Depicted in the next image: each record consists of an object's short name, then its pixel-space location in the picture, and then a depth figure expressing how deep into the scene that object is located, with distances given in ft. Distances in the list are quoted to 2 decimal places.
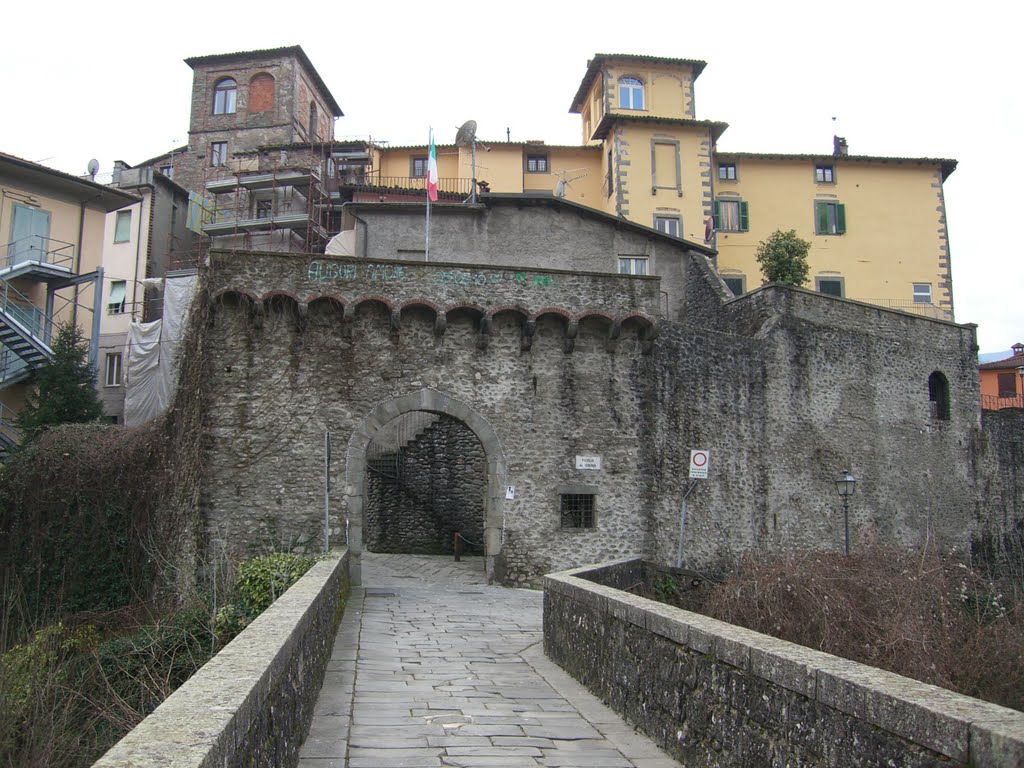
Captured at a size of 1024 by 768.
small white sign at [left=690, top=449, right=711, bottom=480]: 52.19
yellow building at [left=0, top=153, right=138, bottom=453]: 81.20
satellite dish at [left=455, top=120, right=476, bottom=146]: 98.58
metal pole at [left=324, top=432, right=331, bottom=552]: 49.98
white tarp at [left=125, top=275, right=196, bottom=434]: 94.17
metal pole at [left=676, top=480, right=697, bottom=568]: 54.39
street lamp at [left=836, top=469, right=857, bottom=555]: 54.39
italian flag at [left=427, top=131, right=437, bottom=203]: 72.69
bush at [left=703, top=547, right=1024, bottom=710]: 26.71
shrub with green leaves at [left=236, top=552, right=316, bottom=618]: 35.81
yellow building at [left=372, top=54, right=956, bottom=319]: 103.55
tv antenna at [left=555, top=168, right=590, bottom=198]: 112.98
